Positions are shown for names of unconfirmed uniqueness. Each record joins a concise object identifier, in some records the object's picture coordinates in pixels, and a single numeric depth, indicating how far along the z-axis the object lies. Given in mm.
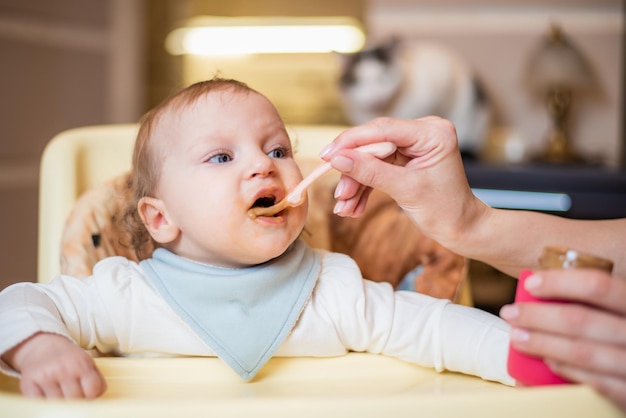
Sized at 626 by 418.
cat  2694
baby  840
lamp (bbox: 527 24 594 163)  2758
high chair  550
